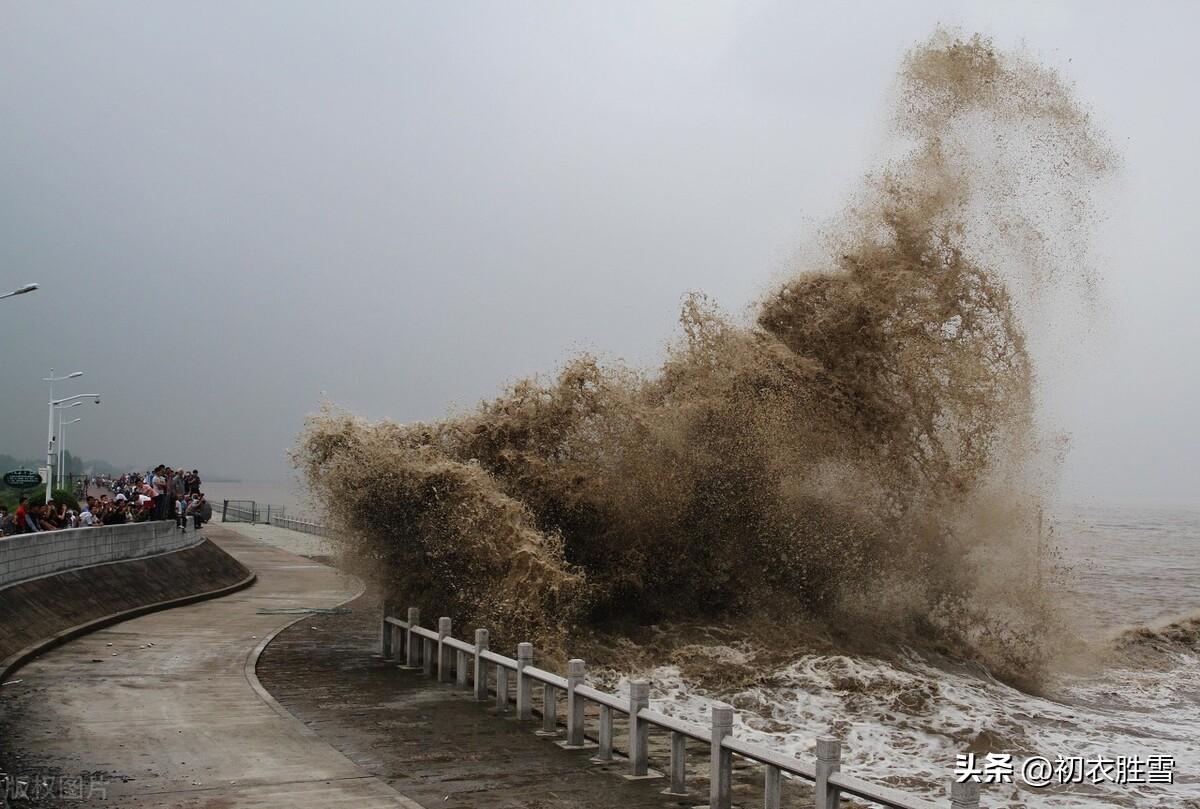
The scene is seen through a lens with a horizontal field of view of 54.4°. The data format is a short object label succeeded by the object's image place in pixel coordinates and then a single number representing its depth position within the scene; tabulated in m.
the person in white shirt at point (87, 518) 24.97
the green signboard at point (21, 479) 40.44
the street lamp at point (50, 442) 50.91
